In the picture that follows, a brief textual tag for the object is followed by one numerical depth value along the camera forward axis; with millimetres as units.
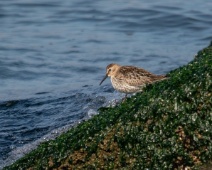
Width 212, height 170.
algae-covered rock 13617
